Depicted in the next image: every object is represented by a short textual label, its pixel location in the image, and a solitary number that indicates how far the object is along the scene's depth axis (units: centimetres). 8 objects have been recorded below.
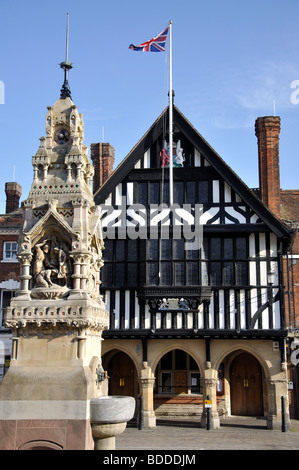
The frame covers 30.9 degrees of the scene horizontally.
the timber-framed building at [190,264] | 2064
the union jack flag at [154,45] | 2111
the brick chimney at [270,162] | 2353
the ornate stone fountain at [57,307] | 782
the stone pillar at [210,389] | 2034
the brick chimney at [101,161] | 2663
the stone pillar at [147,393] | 2041
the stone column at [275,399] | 1988
